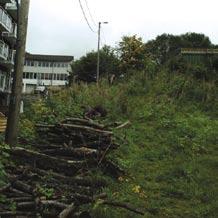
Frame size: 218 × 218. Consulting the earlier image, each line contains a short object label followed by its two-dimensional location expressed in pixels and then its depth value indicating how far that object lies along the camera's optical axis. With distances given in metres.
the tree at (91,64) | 34.52
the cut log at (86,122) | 8.33
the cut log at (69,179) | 5.84
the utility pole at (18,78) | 6.50
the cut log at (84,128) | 7.84
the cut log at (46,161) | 6.16
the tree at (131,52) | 27.77
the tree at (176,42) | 42.94
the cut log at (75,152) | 6.78
